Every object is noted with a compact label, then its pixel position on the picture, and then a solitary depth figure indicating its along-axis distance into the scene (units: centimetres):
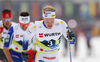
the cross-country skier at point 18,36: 1383
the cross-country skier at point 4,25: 1494
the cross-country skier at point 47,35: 1161
